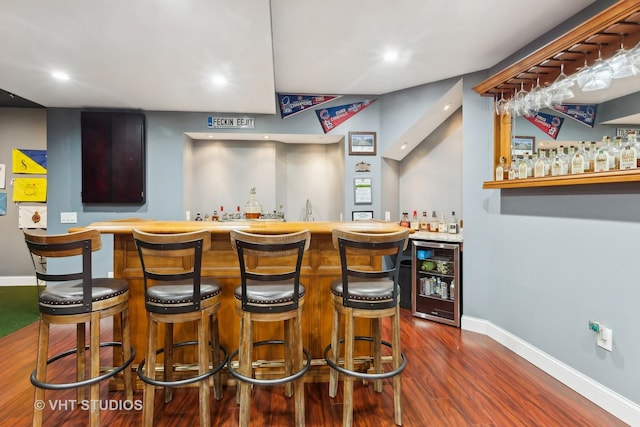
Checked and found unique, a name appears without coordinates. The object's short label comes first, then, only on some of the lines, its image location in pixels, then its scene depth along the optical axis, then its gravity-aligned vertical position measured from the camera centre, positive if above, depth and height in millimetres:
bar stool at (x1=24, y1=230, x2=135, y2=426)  1628 -505
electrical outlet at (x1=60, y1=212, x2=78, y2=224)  4074 -75
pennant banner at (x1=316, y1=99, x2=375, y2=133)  4188 +1353
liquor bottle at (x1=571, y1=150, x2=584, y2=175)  2143 +347
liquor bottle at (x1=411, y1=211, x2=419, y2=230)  4027 -133
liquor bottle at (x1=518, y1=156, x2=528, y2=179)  2619 +369
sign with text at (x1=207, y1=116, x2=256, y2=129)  4230 +1237
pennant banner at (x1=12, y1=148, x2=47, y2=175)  4816 +796
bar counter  2098 -431
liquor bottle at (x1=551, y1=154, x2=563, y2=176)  2305 +351
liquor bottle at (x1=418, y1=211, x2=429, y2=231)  3965 -146
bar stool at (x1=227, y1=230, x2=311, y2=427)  1618 -501
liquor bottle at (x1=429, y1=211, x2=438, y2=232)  3867 -152
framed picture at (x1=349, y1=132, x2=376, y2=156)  4203 +945
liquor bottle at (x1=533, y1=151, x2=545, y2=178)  2453 +364
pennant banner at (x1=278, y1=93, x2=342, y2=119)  4172 +1504
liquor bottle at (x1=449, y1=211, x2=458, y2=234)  3658 -168
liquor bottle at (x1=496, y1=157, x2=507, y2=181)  2815 +401
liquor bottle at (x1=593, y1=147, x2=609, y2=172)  1991 +339
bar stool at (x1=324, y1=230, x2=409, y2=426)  1689 -507
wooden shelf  1785 +228
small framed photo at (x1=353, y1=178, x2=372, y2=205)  4227 +288
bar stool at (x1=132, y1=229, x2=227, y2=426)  1638 -506
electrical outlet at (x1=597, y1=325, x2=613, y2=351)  1983 -828
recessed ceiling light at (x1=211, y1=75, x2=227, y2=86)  3082 +1355
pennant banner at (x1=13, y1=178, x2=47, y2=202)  4840 +341
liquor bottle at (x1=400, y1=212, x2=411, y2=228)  3770 -96
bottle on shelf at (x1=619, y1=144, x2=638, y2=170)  1809 +329
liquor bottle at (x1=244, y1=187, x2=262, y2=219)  2908 +16
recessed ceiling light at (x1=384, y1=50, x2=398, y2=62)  2845 +1491
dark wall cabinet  4012 +733
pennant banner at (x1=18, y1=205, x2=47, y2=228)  4863 -91
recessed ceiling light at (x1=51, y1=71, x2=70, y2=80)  2955 +1345
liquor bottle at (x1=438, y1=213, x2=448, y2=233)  3803 -187
